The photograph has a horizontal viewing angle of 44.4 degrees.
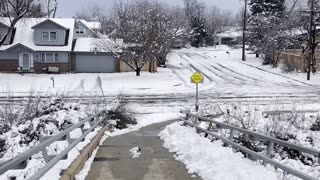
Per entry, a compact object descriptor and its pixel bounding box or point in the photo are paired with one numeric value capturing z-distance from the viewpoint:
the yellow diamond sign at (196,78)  20.42
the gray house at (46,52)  46.76
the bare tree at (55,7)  79.88
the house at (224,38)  107.26
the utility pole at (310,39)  37.40
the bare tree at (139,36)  42.10
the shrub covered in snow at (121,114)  18.21
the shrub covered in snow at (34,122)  10.79
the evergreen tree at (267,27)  50.42
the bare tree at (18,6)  34.61
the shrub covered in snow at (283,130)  11.80
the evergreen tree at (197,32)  89.93
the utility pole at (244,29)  60.27
